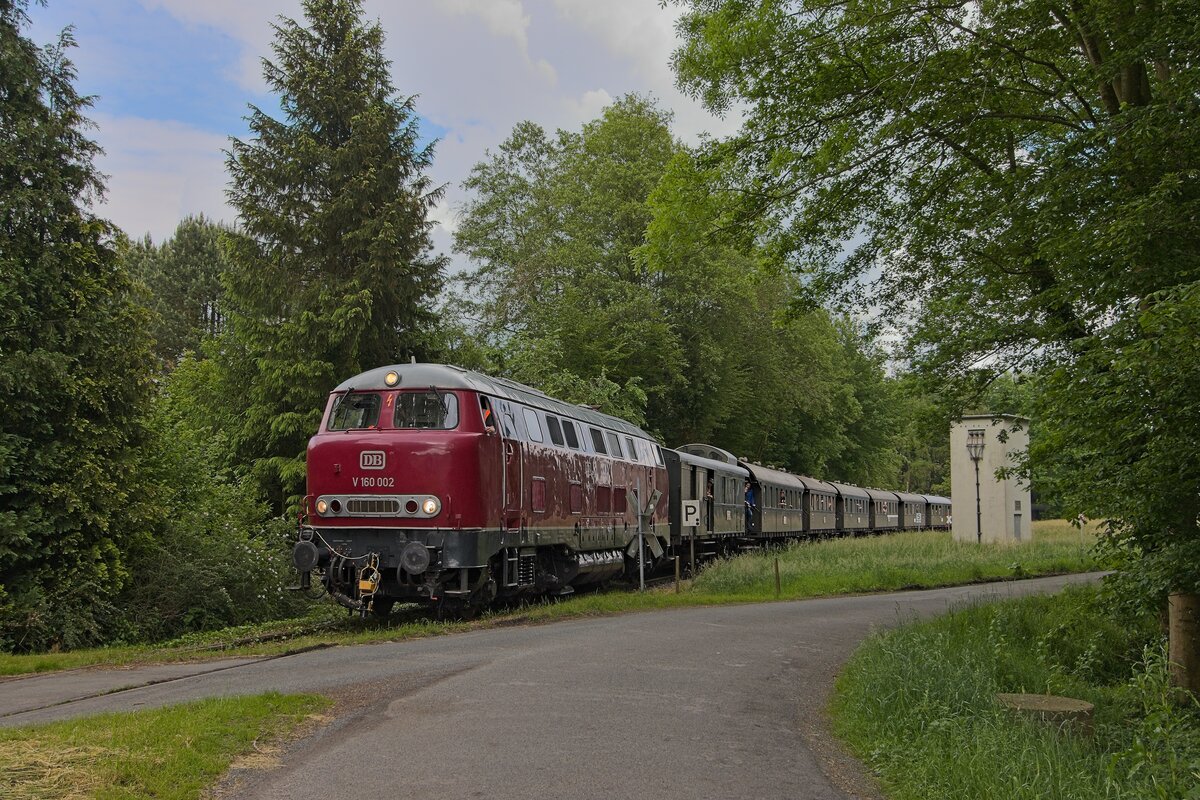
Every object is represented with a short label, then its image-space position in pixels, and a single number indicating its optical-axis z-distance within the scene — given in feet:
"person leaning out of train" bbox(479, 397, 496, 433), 46.92
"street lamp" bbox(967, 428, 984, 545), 102.47
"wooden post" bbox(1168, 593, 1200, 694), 34.73
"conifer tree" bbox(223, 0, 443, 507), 86.53
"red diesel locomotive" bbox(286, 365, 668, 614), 44.60
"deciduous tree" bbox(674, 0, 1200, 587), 29.40
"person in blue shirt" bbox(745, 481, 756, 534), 104.29
